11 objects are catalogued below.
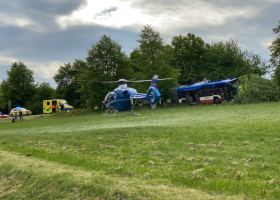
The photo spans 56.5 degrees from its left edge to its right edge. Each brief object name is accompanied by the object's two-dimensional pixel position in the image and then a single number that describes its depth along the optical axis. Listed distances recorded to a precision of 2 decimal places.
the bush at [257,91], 34.62
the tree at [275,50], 41.75
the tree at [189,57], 57.66
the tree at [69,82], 73.75
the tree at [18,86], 70.38
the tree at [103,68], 46.34
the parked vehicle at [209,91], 38.97
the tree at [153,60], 44.44
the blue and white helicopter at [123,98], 21.97
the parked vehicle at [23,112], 59.44
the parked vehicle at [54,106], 60.16
